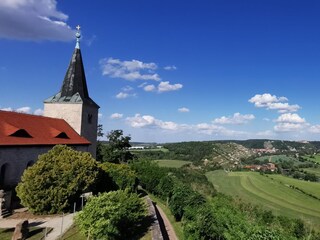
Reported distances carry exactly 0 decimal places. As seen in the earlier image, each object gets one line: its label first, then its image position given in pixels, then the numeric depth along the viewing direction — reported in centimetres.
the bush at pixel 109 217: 1342
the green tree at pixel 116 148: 4425
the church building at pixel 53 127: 2082
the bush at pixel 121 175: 2597
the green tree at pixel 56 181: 1774
